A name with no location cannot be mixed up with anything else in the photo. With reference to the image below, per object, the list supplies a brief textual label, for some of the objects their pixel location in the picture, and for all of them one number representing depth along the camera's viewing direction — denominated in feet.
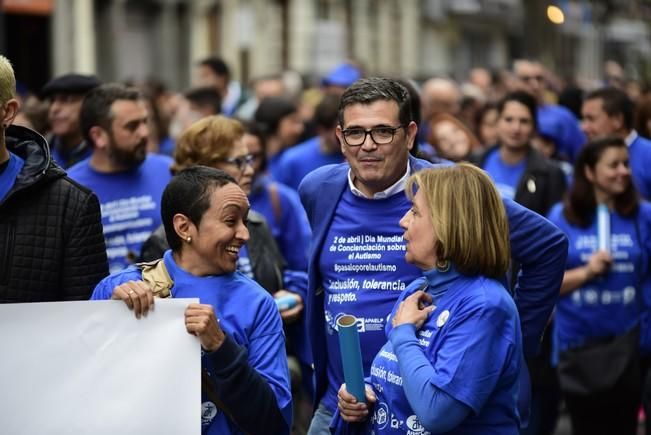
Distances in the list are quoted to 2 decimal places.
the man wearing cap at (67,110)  44.28
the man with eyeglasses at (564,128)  64.02
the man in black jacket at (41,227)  25.68
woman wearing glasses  33.95
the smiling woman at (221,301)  23.58
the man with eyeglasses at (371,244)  28.53
